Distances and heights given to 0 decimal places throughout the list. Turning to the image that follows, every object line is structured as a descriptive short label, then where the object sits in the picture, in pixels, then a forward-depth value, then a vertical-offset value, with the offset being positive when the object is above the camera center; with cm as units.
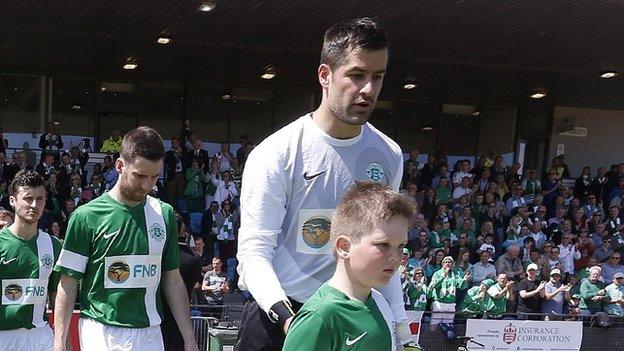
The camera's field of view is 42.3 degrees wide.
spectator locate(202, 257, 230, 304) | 1255 -254
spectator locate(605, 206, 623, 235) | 1915 -164
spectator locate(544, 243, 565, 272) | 1594 -219
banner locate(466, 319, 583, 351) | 1250 -294
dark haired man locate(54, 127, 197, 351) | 425 -76
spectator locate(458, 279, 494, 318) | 1351 -263
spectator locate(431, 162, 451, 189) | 1895 -80
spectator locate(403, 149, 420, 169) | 2014 -47
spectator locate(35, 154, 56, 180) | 1576 -105
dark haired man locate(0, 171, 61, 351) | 555 -112
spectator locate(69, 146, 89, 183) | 1667 -94
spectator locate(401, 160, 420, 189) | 1928 -84
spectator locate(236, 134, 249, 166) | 1910 -64
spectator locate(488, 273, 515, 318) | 1355 -251
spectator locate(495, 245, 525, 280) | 1522 -226
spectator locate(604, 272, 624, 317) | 1472 -262
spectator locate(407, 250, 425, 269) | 1401 -213
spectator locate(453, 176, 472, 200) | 1855 -105
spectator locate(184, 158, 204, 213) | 1716 -144
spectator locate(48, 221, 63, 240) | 1313 -191
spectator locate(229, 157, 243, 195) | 1802 -98
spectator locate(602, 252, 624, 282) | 1633 -233
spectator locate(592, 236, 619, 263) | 1725 -214
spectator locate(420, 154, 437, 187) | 1939 -80
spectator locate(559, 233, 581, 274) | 1666 -217
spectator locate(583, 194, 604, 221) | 1995 -141
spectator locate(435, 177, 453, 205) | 1823 -115
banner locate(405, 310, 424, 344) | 1182 -266
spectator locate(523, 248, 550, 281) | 1562 -224
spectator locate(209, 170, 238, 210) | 1673 -127
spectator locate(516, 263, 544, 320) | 1423 -257
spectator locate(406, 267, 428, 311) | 1313 -250
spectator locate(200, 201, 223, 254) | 1594 -195
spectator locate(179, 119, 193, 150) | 1827 -32
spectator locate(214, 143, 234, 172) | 1814 -72
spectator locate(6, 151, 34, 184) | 1587 -107
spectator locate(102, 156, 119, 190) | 1577 -110
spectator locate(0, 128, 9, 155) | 1709 -73
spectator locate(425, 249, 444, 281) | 1422 -219
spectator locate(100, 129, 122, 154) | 1881 -61
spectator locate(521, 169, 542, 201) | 2020 -98
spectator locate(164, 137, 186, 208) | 1746 -119
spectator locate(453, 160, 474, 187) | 1912 -74
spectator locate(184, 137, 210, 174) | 1761 -72
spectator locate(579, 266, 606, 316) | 1475 -260
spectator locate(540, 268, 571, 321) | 1443 -262
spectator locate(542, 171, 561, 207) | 2055 -102
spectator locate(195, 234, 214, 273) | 1377 -234
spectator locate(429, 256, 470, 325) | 1340 -243
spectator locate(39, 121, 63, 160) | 1773 -63
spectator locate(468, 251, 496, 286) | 1459 -229
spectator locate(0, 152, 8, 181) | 1590 -109
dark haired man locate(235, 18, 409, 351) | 289 -17
